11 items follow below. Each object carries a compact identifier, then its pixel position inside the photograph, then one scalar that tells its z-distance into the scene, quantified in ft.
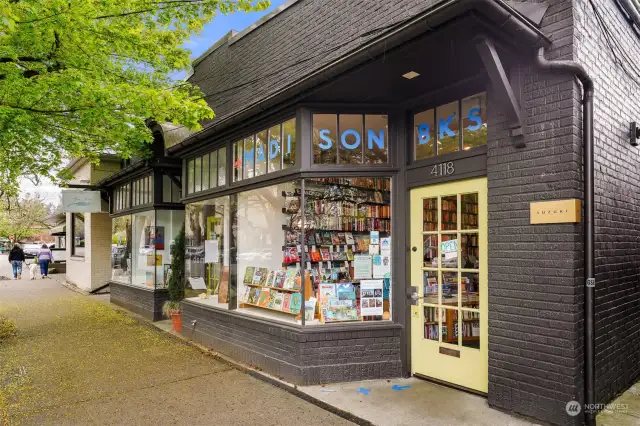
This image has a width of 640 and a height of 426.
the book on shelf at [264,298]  21.89
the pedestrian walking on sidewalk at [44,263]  72.23
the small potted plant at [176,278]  31.07
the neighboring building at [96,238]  51.13
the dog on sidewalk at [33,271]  68.85
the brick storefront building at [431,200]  13.39
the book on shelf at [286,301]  20.31
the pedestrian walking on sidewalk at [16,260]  69.41
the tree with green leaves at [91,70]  21.26
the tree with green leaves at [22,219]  127.54
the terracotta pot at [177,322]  29.22
